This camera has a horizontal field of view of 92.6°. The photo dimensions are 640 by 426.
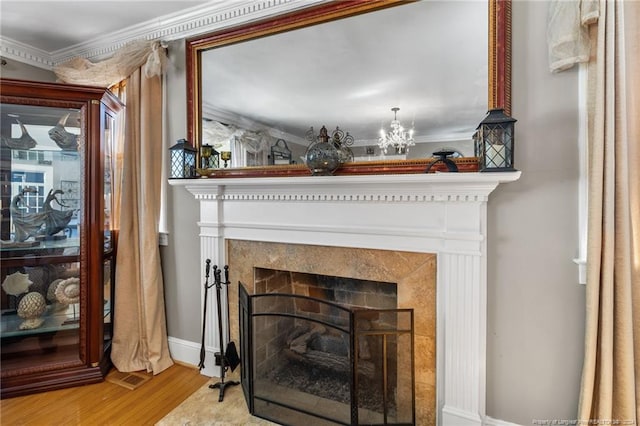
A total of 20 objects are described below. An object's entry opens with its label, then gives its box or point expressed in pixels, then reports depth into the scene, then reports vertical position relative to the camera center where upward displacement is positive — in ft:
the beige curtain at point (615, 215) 4.06 -0.07
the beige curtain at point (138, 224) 7.06 -0.31
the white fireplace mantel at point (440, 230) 4.76 -0.34
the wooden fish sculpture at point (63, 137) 6.86 +1.67
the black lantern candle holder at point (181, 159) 6.55 +1.12
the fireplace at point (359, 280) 5.20 -1.40
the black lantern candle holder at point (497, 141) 4.34 +0.99
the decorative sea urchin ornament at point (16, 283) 6.70 -1.61
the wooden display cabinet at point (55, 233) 6.61 -0.50
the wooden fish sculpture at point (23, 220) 6.70 -0.20
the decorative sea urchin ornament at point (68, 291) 6.99 -1.84
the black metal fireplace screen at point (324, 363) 5.15 -2.99
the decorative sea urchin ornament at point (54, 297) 7.02 -1.99
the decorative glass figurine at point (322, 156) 5.43 +0.96
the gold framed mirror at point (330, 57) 4.66 +2.80
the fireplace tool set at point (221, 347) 6.37 -2.94
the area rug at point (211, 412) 5.47 -3.76
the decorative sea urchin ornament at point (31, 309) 6.84 -2.21
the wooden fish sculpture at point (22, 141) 6.63 +1.53
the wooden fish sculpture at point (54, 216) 6.91 -0.12
